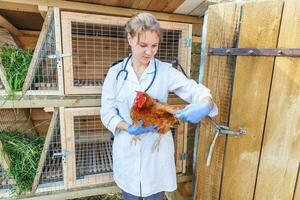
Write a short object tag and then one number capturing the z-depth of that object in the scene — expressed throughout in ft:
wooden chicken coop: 2.80
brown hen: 2.66
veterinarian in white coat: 3.12
